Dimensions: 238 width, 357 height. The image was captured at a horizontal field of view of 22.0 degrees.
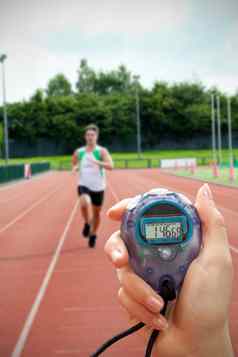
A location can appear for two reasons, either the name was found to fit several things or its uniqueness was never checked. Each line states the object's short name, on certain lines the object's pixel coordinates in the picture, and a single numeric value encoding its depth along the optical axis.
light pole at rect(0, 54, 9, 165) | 39.34
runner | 9.20
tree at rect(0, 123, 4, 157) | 78.71
